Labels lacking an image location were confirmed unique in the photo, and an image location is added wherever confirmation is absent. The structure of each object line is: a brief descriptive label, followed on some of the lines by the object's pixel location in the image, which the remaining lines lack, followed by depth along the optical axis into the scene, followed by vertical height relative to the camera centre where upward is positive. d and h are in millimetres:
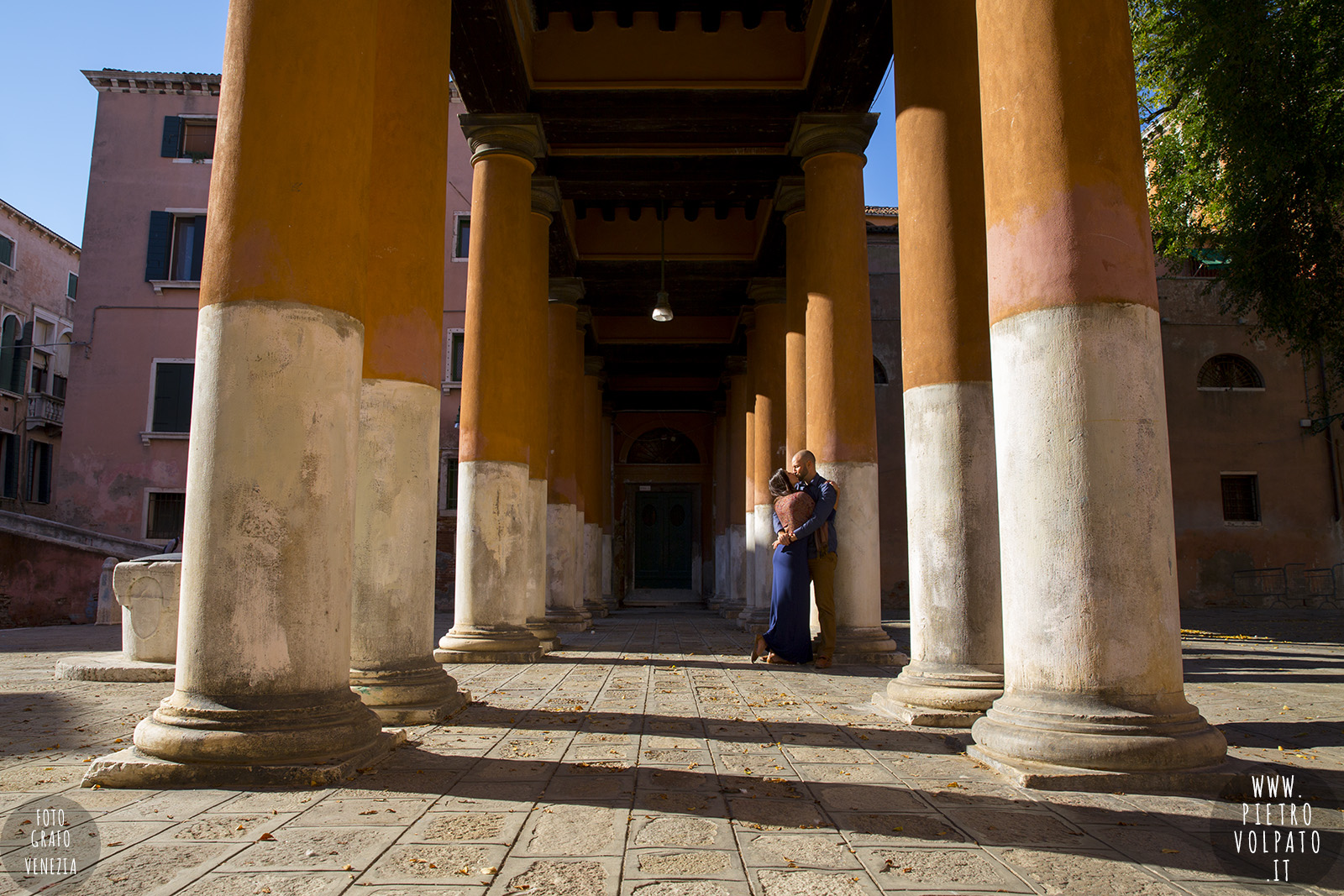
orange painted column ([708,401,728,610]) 19344 +696
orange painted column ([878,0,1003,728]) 5176 +1043
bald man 7977 +89
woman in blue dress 8102 -393
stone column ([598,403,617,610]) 23547 +1989
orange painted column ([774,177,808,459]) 10914 +3125
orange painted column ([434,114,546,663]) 8406 +1355
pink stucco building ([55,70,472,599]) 20531 +5902
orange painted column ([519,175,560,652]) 10148 +1776
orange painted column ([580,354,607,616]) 17516 +1305
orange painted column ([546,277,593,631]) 13327 +1252
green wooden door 27047 +200
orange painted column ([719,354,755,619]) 17359 +1443
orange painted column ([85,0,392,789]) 3562 +458
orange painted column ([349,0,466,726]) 5148 +938
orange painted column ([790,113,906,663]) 8195 +1895
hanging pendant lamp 12477 +3657
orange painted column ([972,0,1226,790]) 3572 +561
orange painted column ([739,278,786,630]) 13055 +2100
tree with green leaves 9414 +4801
